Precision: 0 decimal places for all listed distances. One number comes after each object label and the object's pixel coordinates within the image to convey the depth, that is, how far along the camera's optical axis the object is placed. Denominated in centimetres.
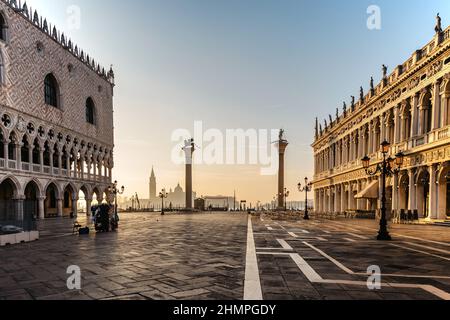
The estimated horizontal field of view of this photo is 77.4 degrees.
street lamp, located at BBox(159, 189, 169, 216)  4514
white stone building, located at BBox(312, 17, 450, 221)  1922
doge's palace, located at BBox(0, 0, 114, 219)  2861
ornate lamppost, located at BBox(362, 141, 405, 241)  1206
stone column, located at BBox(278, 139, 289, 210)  5344
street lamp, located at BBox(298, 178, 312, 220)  2753
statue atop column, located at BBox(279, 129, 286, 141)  5822
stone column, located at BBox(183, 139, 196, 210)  5044
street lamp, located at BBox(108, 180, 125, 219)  3058
